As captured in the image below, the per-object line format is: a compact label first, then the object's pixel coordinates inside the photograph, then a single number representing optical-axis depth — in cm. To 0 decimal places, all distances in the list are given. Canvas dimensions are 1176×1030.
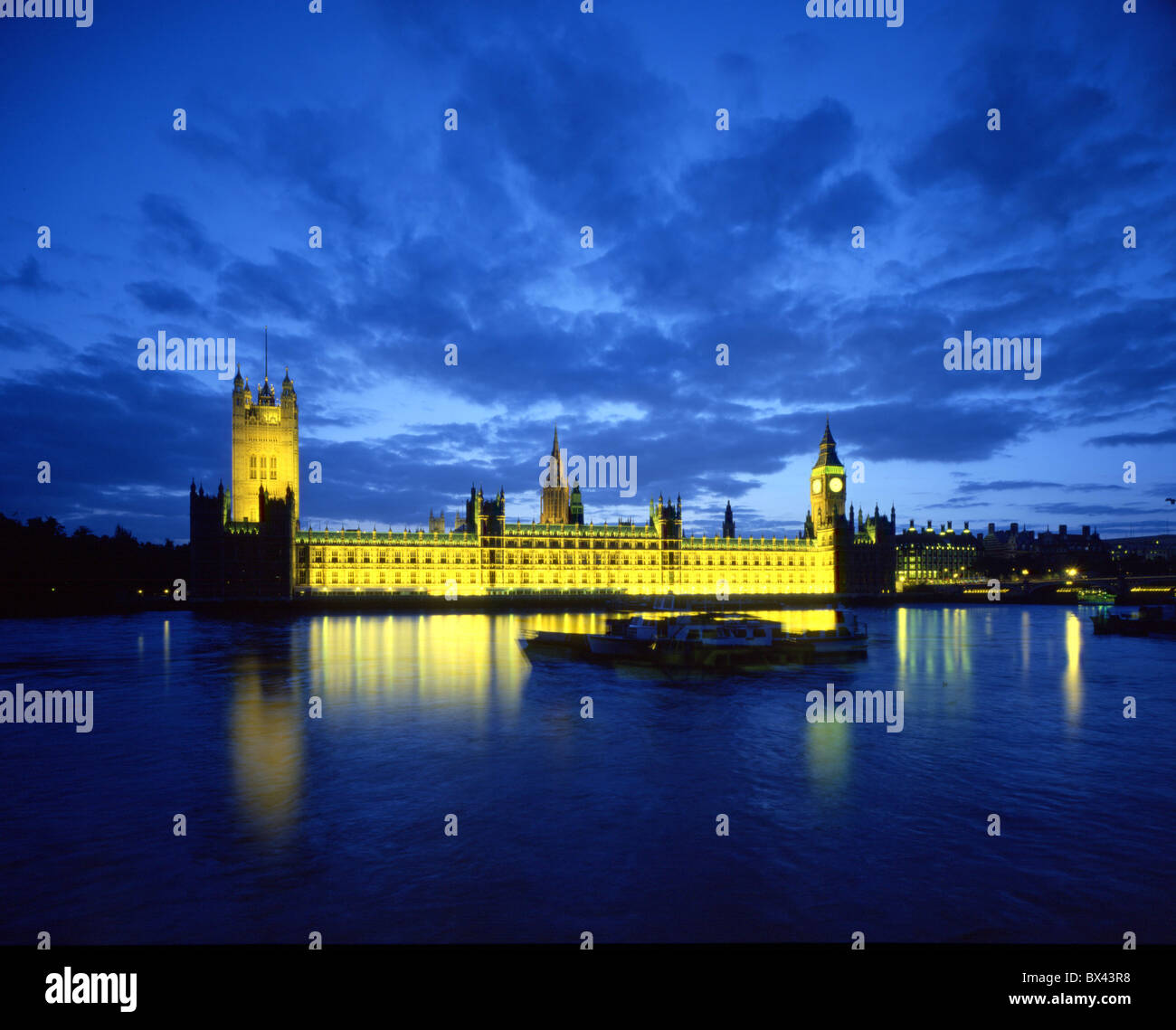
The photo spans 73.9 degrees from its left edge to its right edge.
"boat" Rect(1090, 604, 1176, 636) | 6444
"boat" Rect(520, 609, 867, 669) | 4344
